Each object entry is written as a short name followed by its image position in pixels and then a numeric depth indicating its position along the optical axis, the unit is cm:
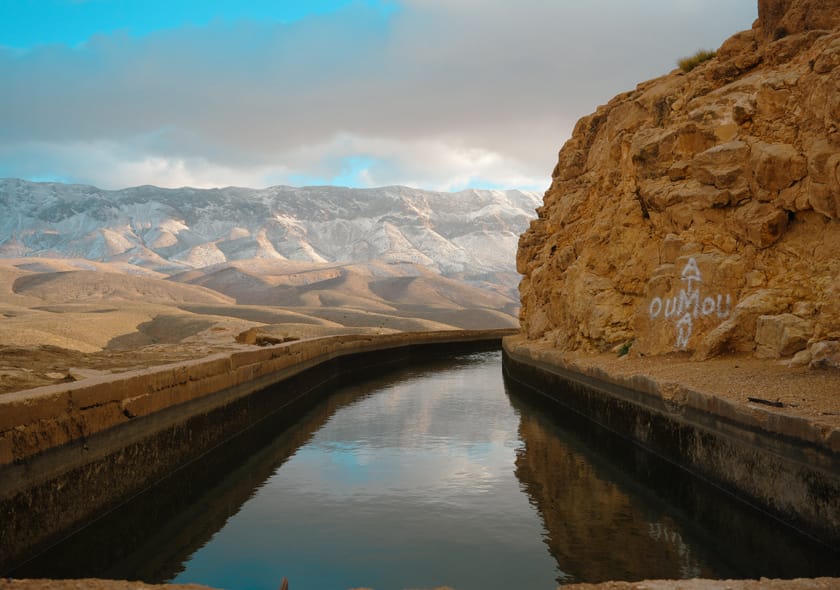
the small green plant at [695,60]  2075
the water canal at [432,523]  671
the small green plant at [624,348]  1526
